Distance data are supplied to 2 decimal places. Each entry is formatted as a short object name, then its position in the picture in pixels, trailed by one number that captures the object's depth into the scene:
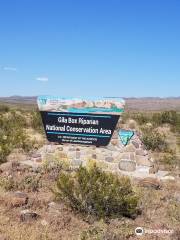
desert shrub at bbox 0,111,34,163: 8.61
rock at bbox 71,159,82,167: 7.66
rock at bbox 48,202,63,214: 5.50
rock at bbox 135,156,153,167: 7.40
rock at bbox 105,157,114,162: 7.49
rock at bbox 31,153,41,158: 7.85
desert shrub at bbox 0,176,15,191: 6.42
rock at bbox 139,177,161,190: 6.93
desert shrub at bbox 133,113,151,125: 17.64
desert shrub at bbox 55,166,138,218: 5.41
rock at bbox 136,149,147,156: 7.44
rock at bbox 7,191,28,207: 5.68
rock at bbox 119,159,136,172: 7.39
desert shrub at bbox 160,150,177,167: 9.06
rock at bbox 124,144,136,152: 7.45
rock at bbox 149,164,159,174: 7.39
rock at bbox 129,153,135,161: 7.43
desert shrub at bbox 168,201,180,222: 5.42
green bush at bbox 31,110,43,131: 14.13
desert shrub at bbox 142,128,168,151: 11.00
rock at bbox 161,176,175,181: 7.30
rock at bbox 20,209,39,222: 5.12
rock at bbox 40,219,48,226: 5.02
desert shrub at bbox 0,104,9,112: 23.04
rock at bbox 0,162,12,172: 7.64
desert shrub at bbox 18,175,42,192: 6.54
